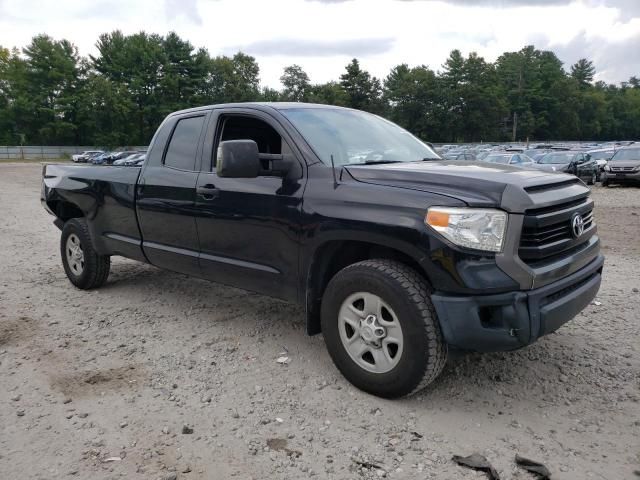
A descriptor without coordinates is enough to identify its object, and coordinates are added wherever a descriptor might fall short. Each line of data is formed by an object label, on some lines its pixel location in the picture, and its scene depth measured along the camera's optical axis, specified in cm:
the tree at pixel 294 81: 9538
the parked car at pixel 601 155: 2557
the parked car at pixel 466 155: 2481
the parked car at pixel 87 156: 5467
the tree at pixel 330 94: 8600
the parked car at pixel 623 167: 1998
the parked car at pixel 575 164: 2214
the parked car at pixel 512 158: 2177
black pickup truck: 292
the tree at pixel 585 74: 13175
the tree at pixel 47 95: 7162
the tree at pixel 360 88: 8988
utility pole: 9825
